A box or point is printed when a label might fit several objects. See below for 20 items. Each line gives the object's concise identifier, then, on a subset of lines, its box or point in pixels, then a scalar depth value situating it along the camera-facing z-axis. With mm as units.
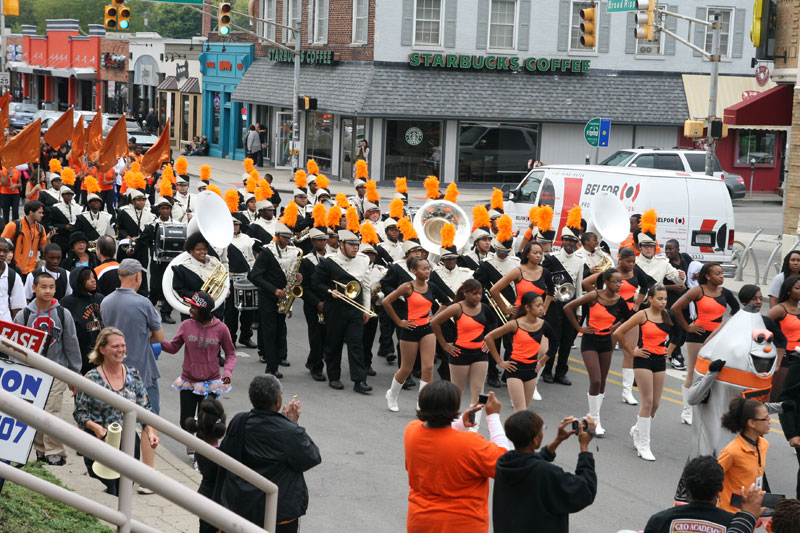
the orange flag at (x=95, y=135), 24031
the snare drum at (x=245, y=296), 13445
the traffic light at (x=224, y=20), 28950
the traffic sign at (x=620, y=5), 24016
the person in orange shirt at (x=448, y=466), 5875
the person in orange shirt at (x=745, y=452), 7113
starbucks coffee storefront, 37625
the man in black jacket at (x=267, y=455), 6090
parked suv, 32312
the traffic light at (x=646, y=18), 23000
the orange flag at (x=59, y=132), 22016
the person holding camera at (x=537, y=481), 5570
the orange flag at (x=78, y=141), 22781
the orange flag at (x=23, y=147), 19445
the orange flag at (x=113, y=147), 21047
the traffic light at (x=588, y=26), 23000
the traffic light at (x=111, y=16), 28750
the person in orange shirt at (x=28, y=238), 14055
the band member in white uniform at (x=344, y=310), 12688
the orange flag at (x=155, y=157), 21078
